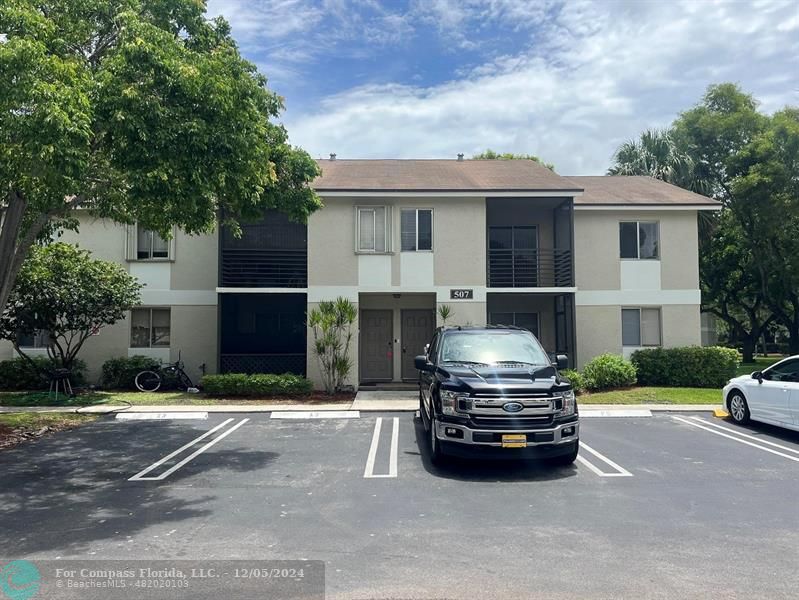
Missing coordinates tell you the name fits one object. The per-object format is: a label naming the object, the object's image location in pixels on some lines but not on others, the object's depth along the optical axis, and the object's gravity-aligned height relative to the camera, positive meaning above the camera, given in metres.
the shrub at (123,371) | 17.25 -1.26
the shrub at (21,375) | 17.17 -1.35
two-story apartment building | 17.00 +1.69
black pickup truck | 7.82 -1.20
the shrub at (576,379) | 15.64 -1.46
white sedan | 10.37 -1.39
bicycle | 16.97 -1.44
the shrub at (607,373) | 16.17 -1.37
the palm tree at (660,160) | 26.20 +7.57
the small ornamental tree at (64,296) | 15.03 +0.87
